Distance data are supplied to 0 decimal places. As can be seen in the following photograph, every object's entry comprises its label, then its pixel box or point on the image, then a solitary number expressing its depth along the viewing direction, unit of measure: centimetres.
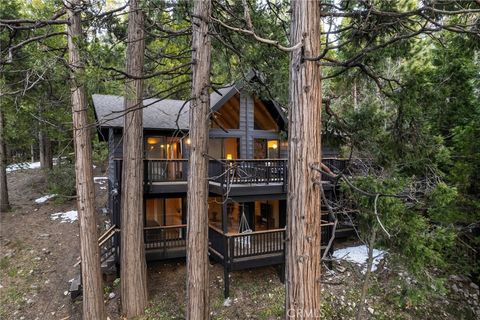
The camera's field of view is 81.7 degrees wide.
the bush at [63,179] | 1497
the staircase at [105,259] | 769
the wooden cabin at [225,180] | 896
